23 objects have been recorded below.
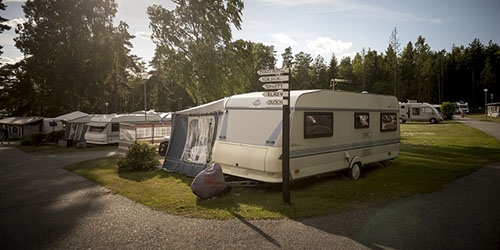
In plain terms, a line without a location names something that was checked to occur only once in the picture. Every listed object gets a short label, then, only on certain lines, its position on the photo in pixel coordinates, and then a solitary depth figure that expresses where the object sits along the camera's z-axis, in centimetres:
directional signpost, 683
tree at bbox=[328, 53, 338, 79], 6594
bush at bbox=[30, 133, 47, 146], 2409
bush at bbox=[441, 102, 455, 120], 4060
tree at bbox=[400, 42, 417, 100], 6762
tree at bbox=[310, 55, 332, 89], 6481
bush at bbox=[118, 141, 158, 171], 1148
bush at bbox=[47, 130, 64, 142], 2558
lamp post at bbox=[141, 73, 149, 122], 1588
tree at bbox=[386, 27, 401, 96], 4719
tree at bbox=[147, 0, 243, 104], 2272
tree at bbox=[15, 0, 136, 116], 3375
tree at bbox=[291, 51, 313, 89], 5912
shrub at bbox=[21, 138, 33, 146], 2482
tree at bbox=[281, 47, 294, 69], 6552
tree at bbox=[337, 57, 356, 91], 6410
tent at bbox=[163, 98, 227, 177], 1014
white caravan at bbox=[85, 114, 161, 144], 2120
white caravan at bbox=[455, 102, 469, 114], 5561
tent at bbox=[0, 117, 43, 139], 3166
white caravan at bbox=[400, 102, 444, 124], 3500
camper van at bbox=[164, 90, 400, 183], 786
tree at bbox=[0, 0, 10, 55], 3434
